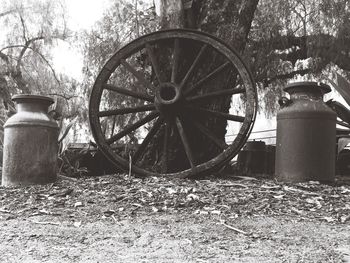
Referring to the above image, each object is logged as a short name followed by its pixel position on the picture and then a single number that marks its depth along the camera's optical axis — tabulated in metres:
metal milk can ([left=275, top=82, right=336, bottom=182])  3.62
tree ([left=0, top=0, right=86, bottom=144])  10.20
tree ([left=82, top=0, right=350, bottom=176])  6.17
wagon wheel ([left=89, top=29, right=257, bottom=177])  3.72
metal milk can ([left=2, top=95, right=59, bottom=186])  3.68
